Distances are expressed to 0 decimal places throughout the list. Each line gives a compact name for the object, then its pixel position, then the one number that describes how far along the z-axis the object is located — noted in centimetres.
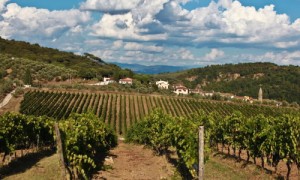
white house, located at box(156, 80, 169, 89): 19030
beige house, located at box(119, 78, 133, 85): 14574
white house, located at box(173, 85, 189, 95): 16075
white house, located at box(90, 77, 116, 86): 13420
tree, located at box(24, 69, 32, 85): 10069
